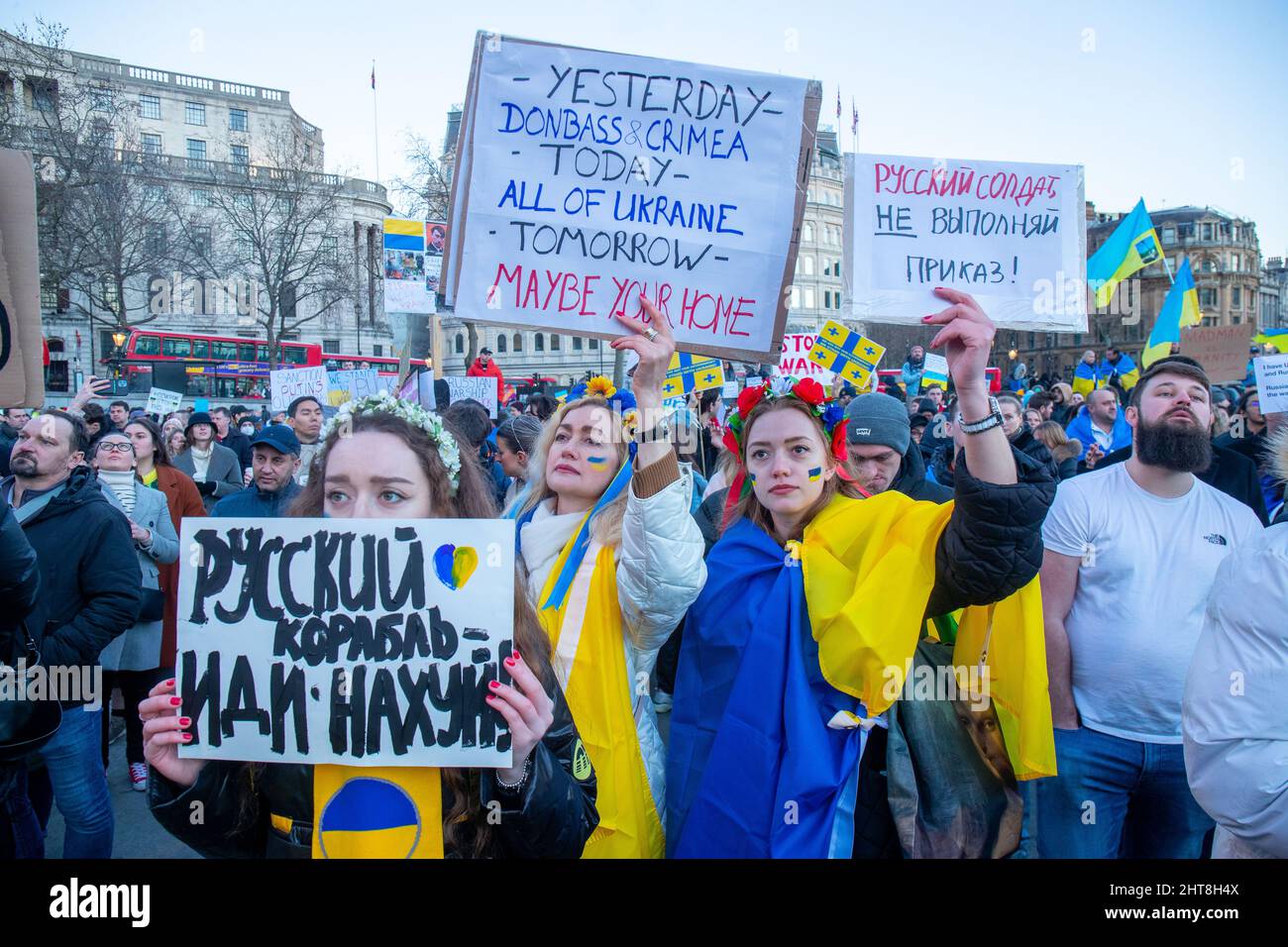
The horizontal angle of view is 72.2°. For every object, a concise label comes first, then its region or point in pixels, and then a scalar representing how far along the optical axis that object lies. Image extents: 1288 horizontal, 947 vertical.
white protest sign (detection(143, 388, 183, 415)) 10.21
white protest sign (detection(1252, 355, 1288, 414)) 5.62
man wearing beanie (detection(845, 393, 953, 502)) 3.97
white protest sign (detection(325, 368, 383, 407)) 9.90
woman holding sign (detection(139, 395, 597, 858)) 1.87
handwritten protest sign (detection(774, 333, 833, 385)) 9.48
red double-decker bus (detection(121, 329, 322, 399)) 32.28
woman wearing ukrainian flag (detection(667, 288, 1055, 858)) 2.34
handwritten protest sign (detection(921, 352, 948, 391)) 12.95
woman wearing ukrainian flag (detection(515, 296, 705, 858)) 2.52
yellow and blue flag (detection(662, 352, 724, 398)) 10.34
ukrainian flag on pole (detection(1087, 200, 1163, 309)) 9.37
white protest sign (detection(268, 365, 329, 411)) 10.47
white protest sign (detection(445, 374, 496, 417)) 12.23
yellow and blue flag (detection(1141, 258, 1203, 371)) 9.23
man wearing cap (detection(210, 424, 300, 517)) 5.00
